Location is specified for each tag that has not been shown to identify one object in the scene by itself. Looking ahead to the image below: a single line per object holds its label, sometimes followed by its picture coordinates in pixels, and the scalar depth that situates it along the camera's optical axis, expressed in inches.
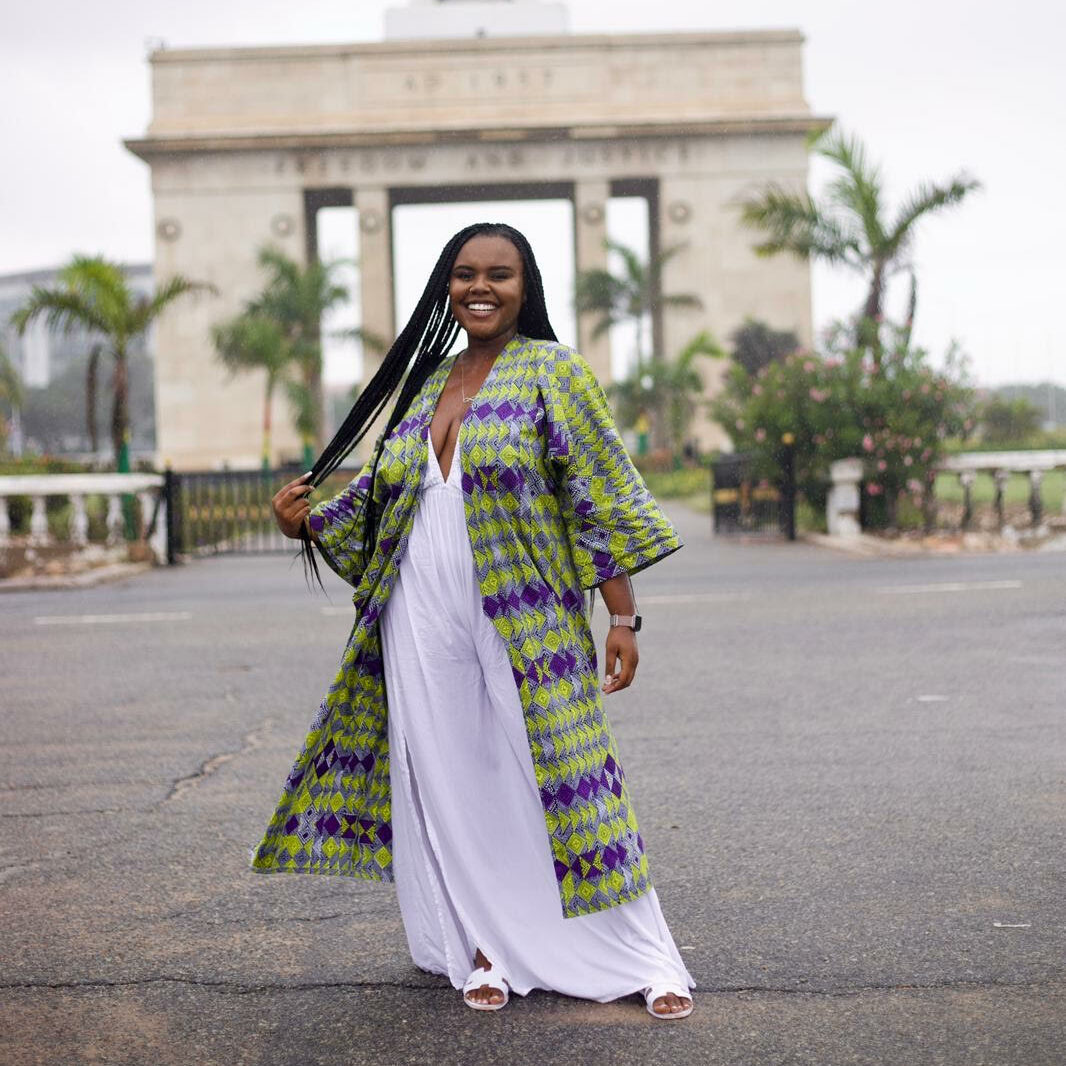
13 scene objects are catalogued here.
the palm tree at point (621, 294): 1839.3
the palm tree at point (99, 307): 1051.9
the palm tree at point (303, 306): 1635.1
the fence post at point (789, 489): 778.8
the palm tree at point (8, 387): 2588.6
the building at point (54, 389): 4347.9
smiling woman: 142.3
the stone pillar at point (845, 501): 761.0
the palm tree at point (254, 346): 1519.4
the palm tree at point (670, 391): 1750.7
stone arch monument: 2021.4
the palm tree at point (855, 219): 934.4
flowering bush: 763.4
